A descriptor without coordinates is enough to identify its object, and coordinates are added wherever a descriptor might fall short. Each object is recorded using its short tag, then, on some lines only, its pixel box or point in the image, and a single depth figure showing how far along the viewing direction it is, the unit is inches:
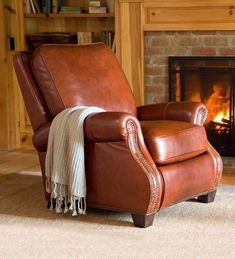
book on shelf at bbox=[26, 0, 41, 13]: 274.5
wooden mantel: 245.7
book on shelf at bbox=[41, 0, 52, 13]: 271.9
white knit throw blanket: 171.6
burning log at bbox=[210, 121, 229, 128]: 256.3
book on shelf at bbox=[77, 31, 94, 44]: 271.4
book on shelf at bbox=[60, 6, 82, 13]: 269.9
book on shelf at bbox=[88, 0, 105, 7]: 267.9
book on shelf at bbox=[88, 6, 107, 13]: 267.4
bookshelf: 267.6
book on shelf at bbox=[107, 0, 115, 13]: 269.2
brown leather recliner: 166.2
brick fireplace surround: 247.9
